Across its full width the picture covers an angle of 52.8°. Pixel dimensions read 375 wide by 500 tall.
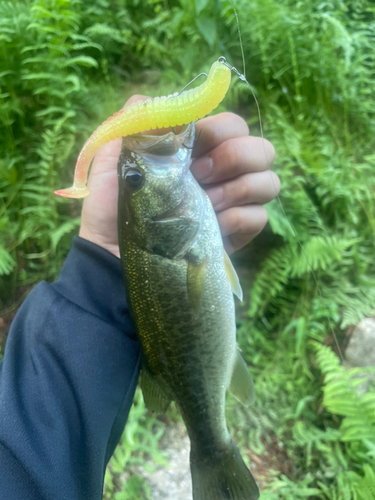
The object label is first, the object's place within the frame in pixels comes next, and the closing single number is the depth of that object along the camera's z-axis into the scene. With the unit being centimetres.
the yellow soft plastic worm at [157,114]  18
